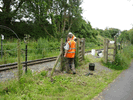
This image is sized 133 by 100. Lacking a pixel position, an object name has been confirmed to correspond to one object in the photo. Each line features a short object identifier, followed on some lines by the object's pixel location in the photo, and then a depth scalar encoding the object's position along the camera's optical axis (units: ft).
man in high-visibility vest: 20.30
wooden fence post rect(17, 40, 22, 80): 15.10
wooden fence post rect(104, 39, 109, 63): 29.84
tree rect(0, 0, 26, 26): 53.88
